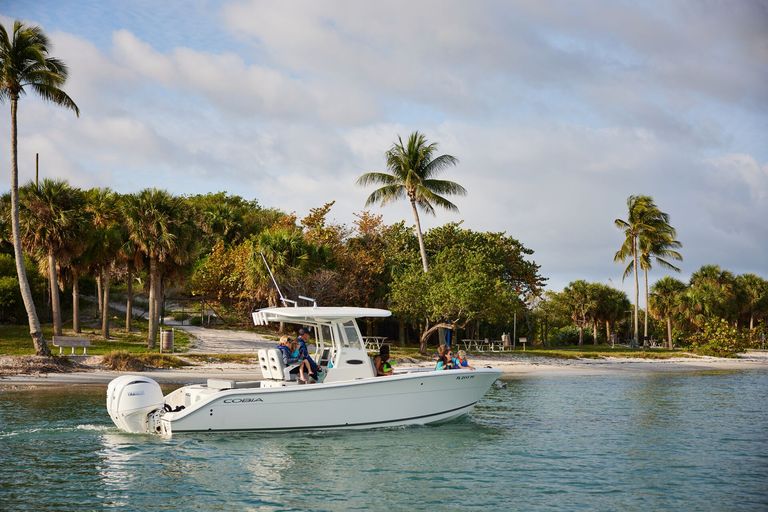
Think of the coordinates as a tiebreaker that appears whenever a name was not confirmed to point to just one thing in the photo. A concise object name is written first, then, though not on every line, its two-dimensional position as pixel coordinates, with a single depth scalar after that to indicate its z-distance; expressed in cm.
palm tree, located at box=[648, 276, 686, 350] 7019
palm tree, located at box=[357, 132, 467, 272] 4953
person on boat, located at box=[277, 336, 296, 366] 1897
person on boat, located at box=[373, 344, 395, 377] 1969
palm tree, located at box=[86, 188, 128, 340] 4259
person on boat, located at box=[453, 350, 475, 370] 2110
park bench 3438
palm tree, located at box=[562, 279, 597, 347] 7306
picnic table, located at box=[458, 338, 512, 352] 5099
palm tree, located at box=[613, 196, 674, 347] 6800
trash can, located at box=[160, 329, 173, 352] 3678
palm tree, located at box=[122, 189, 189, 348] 3928
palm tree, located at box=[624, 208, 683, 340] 6850
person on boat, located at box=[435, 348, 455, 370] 2094
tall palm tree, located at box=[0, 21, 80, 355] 3381
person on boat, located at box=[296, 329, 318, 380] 1878
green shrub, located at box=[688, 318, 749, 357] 5856
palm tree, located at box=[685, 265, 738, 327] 6862
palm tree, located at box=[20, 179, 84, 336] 4053
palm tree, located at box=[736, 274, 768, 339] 7812
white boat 1756
